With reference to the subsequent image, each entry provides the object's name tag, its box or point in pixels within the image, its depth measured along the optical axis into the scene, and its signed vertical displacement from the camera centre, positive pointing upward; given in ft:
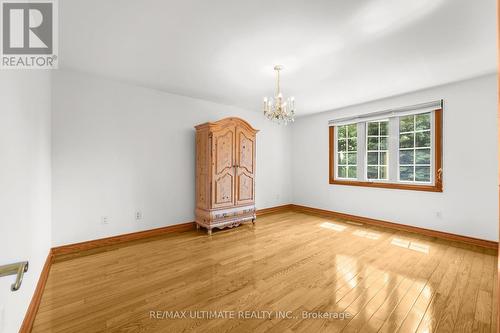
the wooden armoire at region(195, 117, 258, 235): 11.94 -0.51
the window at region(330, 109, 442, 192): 11.76 +0.84
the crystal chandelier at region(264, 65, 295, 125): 9.45 +2.49
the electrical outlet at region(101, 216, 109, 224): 10.06 -2.54
